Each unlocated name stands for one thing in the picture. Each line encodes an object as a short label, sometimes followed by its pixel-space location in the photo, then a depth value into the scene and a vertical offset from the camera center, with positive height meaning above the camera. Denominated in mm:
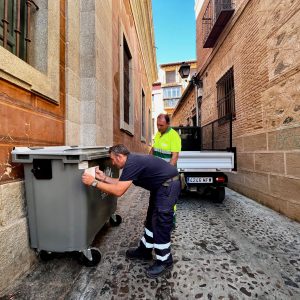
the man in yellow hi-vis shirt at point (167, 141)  3404 +171
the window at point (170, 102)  36375 +7980
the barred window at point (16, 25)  2388 +1499
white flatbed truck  4910 -360
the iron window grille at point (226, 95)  7496 +2039
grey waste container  2176 -430
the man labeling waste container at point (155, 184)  2143 -302
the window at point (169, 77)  38156 +12608
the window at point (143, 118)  15008 +2313
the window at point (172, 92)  36497 +9690
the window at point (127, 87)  7273 +2522
